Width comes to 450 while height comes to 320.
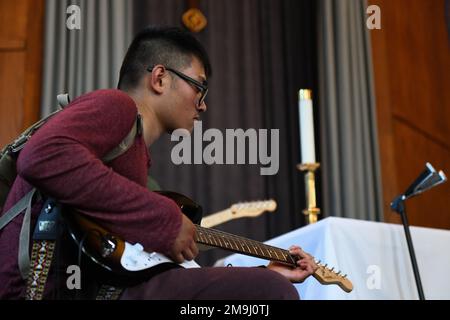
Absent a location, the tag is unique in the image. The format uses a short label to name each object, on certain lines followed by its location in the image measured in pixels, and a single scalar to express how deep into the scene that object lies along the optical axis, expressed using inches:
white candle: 102.3
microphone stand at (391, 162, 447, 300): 80.9
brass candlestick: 99.3
